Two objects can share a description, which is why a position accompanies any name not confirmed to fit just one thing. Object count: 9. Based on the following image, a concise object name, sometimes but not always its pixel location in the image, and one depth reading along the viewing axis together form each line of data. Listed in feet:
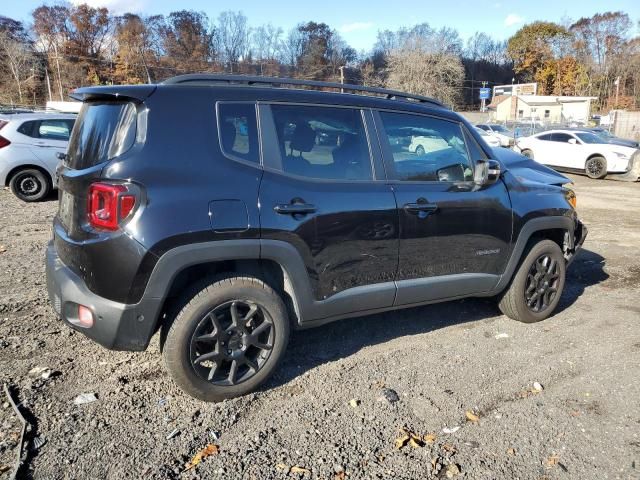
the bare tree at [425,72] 187.42
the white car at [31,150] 31.71
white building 211.41
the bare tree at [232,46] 264.52
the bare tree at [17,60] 217.56
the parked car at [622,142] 57.57
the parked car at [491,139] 76.13
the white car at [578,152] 55.28
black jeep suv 9.27
